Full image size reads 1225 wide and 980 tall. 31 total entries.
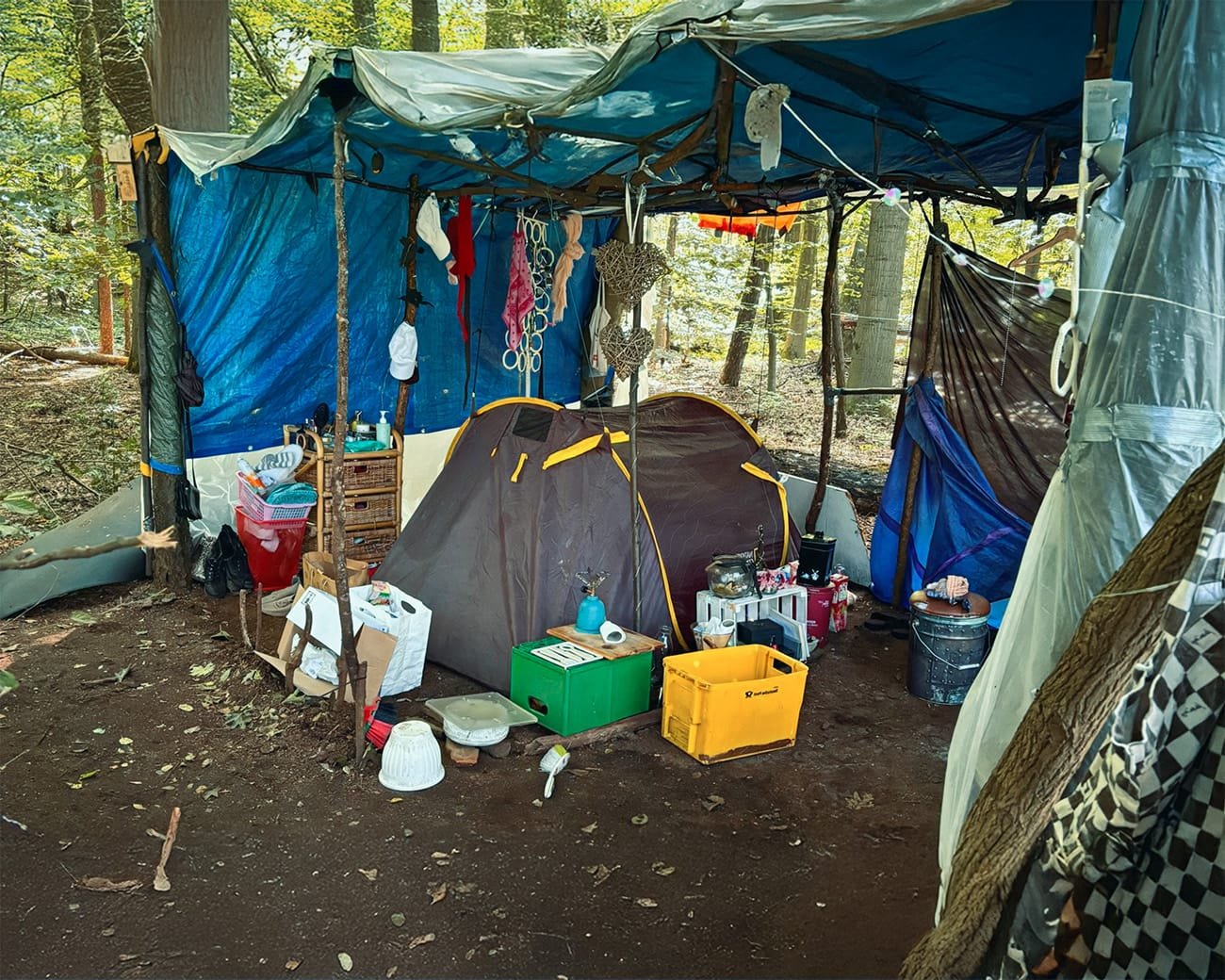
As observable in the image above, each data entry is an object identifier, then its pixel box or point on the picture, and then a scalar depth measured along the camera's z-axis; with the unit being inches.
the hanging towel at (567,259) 246.8
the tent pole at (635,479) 173.6
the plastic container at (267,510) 216.2
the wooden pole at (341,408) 142.4
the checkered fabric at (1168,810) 58.9
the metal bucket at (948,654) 175.5
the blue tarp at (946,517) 207.2
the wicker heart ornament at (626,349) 175.3
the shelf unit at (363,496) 223.1
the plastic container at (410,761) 136.0
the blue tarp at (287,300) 220.4
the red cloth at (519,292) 255.4
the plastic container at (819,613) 201.2
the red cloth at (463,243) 241.0
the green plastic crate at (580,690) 153.1
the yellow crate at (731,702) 147.1
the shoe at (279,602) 208.2
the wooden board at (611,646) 159.8
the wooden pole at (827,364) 229.5
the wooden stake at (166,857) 111.6
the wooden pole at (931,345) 218.7
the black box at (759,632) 170.7
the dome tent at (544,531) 175.8
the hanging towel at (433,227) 236.2
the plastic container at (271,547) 219.6
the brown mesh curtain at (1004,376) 210.5
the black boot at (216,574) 218.7
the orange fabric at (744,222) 272.2
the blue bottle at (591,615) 165.9
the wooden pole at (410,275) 237.9
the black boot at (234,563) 220.4
